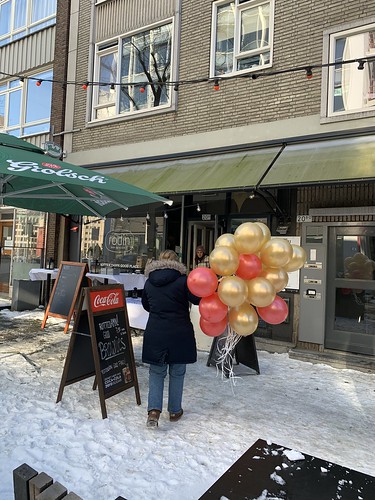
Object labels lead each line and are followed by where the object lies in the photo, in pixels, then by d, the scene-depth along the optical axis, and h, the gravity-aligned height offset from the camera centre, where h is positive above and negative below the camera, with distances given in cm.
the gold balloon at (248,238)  313 +19
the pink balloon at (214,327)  337 -57
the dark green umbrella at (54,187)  394 +87
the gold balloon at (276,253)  318 +9
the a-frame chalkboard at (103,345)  402 -96
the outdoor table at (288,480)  195 -114
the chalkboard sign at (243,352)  557 -128
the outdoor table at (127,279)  814 -47
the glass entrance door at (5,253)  1191 -4
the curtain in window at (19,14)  1197 +729
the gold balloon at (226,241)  321 +17
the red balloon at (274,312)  330 -41
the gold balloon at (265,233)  327 +25
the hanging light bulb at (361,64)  580 +302
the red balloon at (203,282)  317 -18
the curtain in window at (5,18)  1245 +743
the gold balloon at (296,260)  341 +4
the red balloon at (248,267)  318 -4
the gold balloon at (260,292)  309 -23
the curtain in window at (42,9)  1133 +713
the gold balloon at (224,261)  310 +0
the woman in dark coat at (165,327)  375 -66
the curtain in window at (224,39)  805 +458
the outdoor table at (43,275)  896 -52
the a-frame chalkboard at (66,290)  753 -70
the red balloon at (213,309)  320 -40
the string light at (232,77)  595 +345
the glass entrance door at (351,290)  639 -39
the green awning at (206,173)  660 +163
